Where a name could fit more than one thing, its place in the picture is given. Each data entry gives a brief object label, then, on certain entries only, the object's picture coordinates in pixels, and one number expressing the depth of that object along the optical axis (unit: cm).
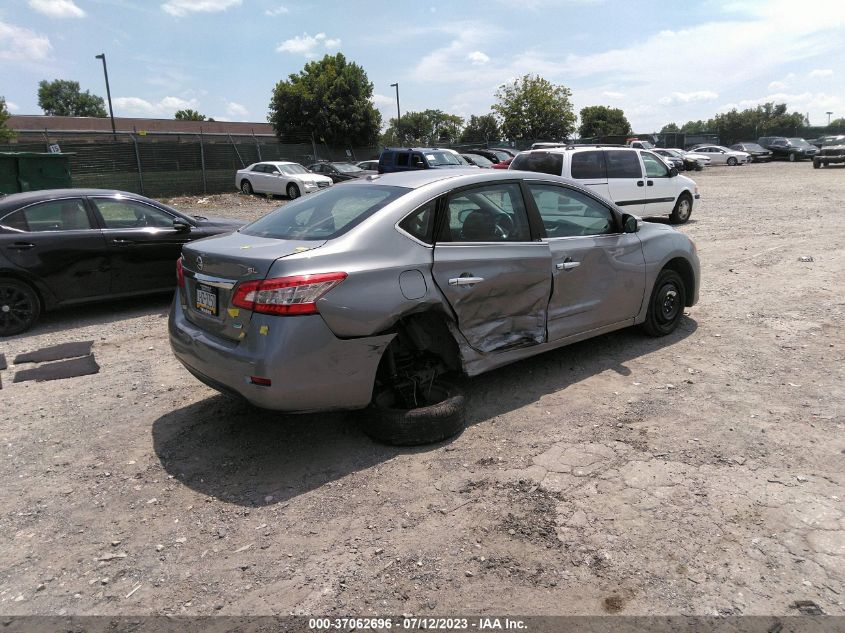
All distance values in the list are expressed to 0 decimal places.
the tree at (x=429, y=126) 8438
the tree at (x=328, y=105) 3984
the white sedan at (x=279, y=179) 2414
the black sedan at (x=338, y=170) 2653
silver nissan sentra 352
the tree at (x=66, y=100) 10844
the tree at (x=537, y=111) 5222
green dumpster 1408
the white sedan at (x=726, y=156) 4197
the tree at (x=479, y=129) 7494
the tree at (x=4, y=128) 3198
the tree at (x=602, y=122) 7238
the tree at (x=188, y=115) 10544
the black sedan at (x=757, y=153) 4422
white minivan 1227
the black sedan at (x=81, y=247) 666
